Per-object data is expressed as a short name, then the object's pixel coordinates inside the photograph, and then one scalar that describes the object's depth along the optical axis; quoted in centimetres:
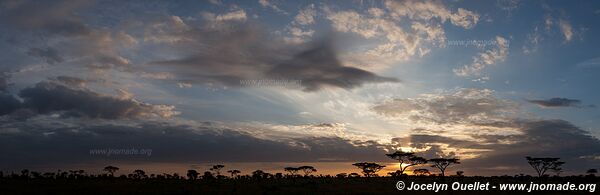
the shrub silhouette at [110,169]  9781
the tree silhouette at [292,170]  11725
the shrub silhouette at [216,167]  11228
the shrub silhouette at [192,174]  9231
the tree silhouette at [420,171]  11269
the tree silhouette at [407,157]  10056
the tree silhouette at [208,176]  9362
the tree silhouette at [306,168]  11964
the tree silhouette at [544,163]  10069
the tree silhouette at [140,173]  9772
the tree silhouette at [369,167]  10965
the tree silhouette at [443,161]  9819
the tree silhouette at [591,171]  11523
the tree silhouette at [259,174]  10720
